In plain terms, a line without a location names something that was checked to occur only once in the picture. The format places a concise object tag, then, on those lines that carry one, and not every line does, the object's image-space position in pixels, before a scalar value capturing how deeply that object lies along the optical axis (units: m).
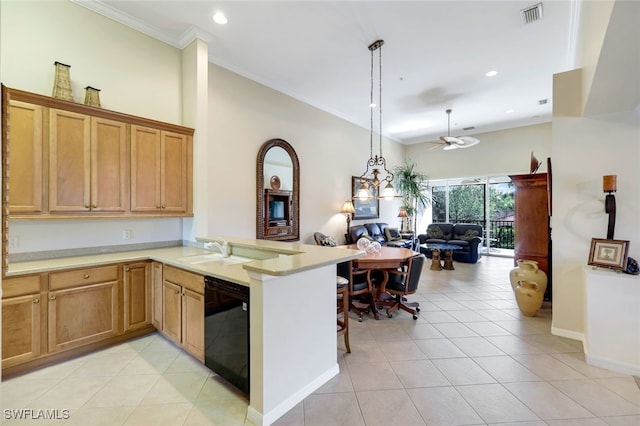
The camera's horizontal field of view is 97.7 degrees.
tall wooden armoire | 4.04
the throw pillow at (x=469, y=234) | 7.31
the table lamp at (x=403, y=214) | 8.16
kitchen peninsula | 1.85
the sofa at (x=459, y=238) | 7.05
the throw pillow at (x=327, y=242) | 5.57
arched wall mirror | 4.68
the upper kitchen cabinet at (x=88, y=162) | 2.40
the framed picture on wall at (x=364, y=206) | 7.02
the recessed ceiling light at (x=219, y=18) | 3.15
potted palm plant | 8.36
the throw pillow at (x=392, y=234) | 7.58
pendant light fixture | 3.75
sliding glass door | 7.99
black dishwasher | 2.01
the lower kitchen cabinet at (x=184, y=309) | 2.39
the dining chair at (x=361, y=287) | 3.31
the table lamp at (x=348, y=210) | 6.51
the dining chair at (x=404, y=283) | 3.55
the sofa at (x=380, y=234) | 6.54
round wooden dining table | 3.46
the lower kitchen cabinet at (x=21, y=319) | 2.23
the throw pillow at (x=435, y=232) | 7.88
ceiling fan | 5.41
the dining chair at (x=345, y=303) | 2.74
